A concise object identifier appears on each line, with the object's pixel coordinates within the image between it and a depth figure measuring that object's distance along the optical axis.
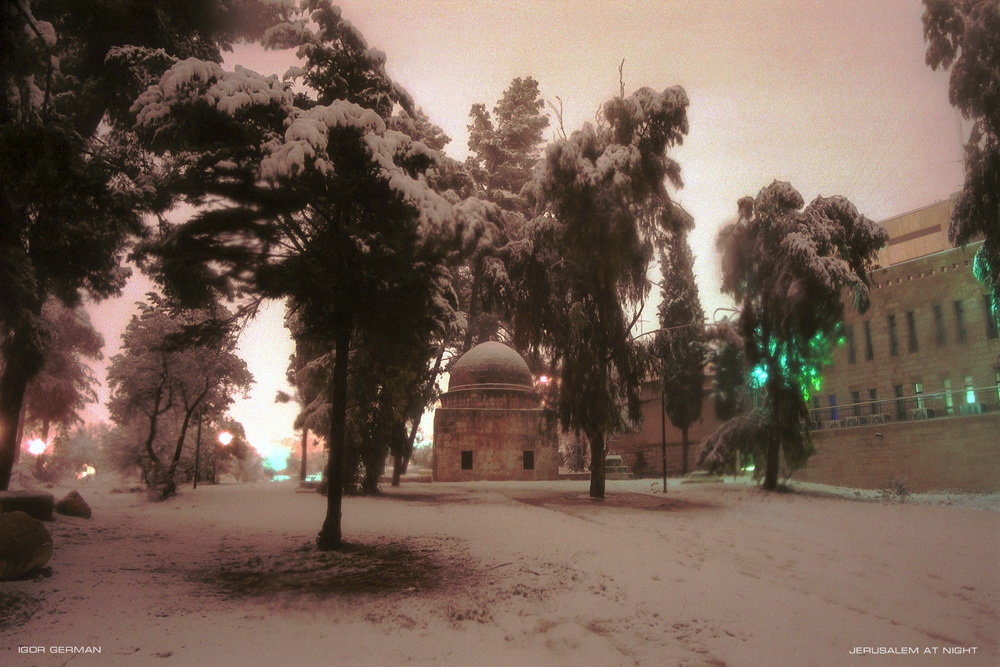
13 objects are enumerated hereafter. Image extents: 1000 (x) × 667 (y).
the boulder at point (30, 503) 8.07
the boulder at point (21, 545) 5.76
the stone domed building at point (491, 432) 23.22
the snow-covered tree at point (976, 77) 10.14
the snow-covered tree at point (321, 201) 6.85
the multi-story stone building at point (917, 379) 16.97
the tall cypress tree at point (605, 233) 13.06
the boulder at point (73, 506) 9.99
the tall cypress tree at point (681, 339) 14.52
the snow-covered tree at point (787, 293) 13.16
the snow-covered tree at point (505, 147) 27.84
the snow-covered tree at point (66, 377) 17.53
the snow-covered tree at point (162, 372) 15.61
